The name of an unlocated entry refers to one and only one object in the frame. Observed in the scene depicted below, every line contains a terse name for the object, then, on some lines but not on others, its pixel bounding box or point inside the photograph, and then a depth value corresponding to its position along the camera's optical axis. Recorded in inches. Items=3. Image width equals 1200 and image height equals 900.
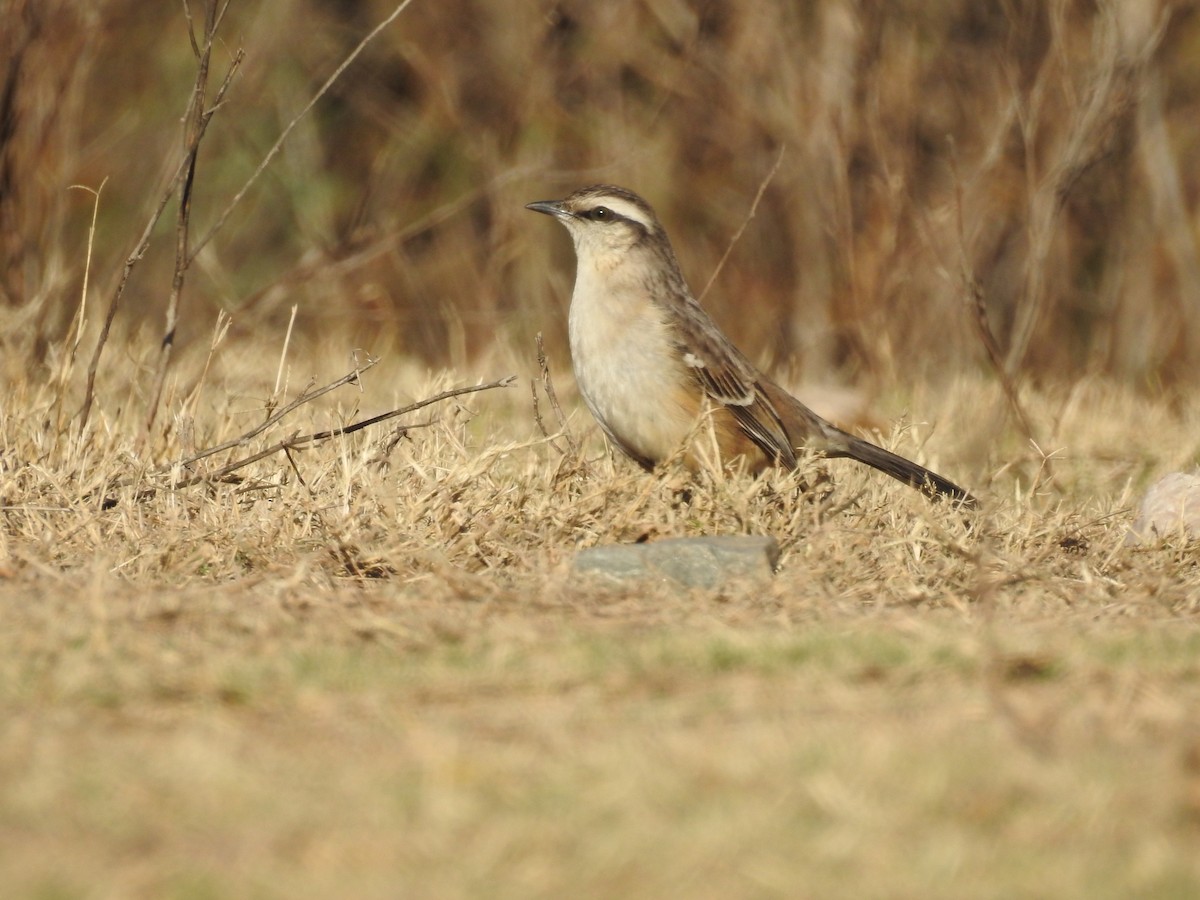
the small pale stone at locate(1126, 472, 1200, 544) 485.7
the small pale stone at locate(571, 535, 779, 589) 405.4
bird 552.4
